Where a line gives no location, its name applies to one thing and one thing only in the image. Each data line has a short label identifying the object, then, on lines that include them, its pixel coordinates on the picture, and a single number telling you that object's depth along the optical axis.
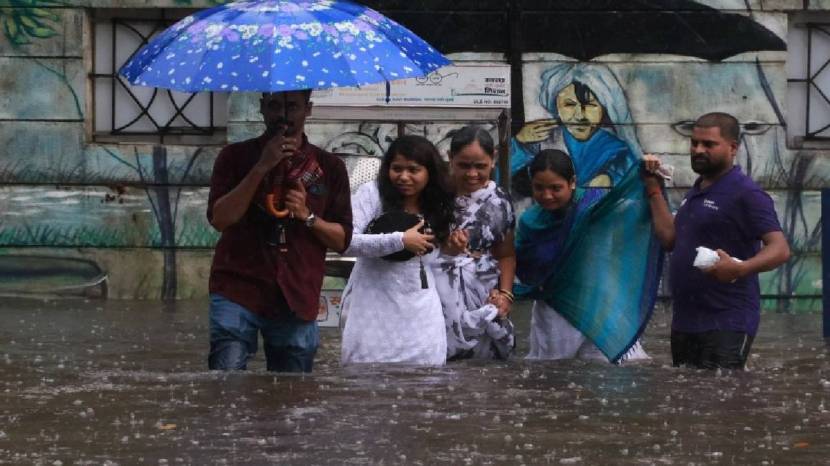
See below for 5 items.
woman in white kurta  16.83
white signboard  26.52
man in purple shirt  16.70
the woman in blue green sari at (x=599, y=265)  18.45
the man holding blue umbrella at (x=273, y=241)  15.39
